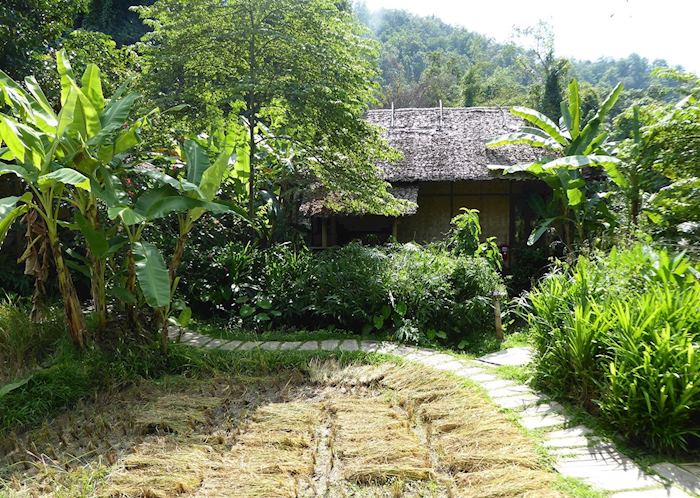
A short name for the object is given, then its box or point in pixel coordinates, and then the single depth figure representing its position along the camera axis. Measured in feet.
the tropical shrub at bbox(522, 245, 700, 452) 9.97
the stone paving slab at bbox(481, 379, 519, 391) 13.79
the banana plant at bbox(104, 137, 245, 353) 12.39
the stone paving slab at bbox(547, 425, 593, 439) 10.83
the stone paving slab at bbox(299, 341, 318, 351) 17.37
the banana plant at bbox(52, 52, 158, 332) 12.92
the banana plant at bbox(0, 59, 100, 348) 11.98
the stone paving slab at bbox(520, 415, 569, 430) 11.25
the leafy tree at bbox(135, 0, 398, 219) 22.07
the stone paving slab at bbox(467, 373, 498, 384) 14.32
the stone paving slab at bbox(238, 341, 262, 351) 17.32
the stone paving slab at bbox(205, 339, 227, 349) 17.74
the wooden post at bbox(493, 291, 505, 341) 19.29
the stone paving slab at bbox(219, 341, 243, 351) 17.56
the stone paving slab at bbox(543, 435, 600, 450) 10.37
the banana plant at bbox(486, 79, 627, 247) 28.25
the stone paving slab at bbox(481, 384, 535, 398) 13.17
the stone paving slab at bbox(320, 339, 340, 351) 17.58
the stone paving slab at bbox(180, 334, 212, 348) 18.13
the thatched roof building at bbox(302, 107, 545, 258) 35.14
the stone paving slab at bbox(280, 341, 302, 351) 17.60
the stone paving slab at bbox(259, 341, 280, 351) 17.60
